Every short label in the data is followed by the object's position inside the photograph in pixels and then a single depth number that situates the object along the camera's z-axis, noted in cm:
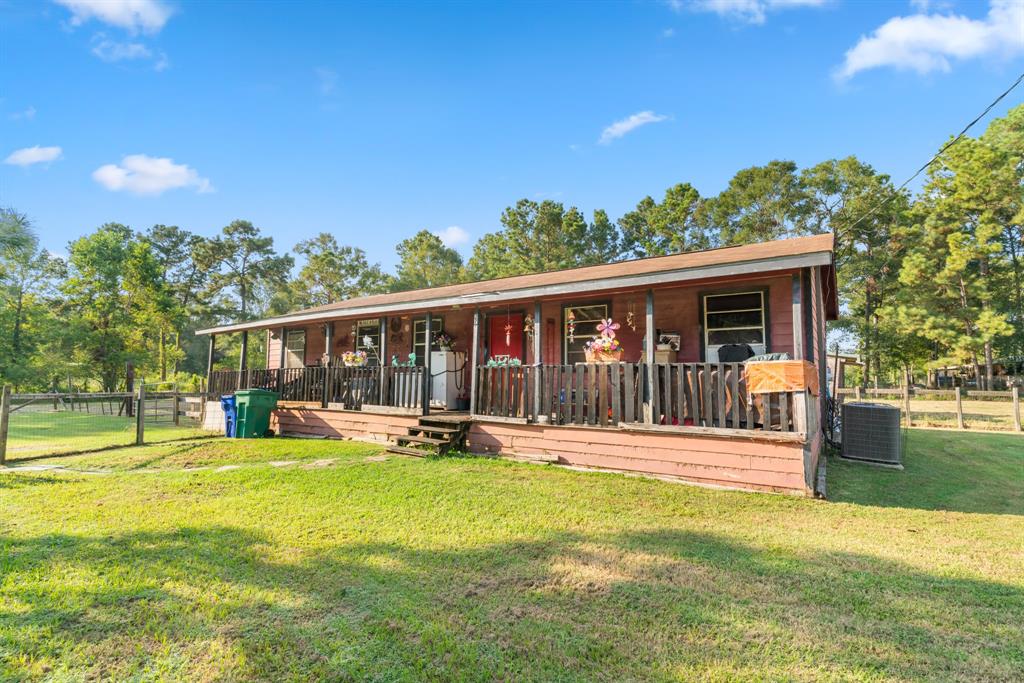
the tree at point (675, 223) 2989
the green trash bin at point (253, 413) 939
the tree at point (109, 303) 2191
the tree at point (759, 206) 2884
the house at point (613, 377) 526
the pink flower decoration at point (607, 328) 672
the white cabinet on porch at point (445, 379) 966
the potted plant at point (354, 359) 1020
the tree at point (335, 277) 3384
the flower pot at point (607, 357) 657
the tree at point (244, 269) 3566
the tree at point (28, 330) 2020
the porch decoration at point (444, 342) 1005
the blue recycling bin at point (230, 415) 945
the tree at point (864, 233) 2614
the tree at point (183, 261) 3472
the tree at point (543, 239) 2783
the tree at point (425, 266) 3416
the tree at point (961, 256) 2162
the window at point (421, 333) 1062
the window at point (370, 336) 1148
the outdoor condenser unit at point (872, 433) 673
